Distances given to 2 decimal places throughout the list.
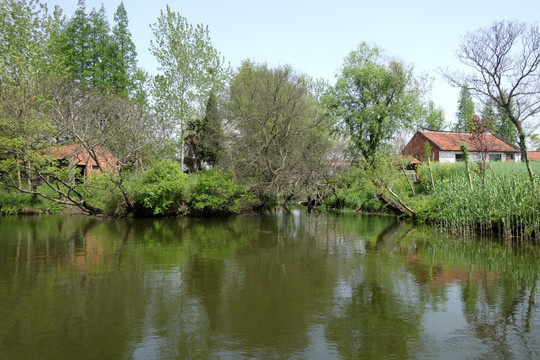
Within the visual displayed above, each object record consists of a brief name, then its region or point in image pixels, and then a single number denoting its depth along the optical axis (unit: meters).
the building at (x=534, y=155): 54.21
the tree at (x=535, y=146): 74.36
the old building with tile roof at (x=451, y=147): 42.28
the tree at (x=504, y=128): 60.53
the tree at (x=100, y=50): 41.22
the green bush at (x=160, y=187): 25.55
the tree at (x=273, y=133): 28.48
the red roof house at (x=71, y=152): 27.73
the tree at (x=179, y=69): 32.94
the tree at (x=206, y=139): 31.23
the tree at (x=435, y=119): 59.89
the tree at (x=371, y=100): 34.91
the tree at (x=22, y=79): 23.62
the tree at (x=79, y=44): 40.66
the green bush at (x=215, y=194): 26.98
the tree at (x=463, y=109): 61.96
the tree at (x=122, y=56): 42.75
